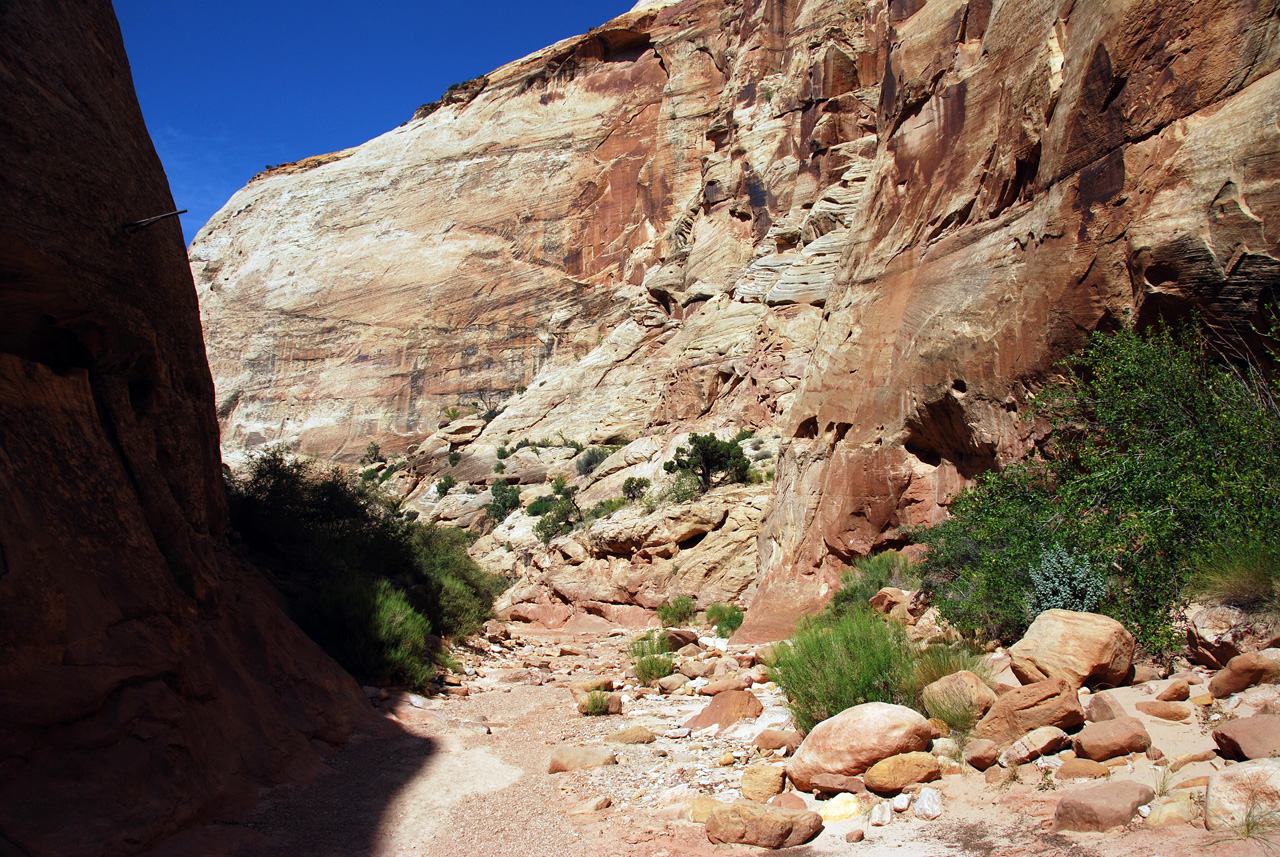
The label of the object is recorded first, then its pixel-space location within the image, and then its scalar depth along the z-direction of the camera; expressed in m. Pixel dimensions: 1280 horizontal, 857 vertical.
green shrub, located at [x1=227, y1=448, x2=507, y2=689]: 8.88
